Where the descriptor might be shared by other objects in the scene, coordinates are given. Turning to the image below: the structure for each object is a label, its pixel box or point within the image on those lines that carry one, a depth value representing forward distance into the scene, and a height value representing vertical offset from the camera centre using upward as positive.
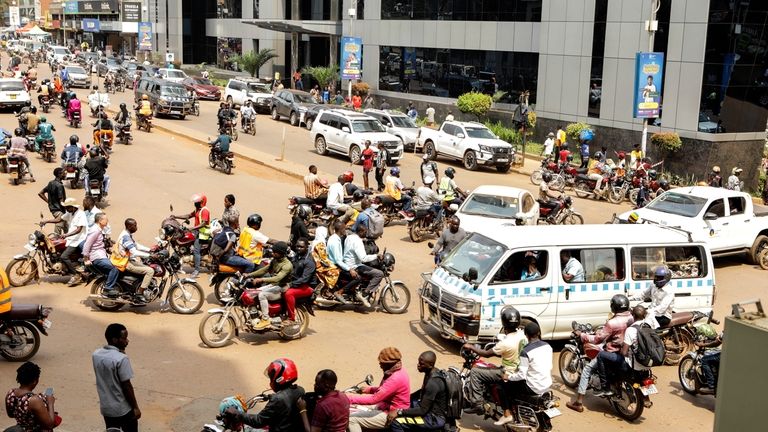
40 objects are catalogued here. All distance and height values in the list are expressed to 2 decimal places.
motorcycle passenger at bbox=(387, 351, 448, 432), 8.20 -3.51
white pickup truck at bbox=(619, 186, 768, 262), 18.78 -3.44
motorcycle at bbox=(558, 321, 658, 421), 10.14 -3.96
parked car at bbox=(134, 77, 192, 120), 40.56 -2.26
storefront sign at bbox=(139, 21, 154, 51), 68.44 +1.02
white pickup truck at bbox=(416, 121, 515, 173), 31.47 -3.31
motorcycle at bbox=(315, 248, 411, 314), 13.86 -4.03
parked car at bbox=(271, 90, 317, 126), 42.59 -2.60
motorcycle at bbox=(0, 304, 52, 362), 10.99 -3.84
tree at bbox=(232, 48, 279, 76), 61.03 -0.44
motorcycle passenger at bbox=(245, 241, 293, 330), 12.24 -3.36
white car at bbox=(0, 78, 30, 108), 38.56 -2.27
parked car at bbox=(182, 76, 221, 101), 52.94 -2.39
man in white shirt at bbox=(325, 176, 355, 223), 19.30 -3.38
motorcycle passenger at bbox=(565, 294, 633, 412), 10.38 -3.47
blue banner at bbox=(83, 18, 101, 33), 100.62 +2.87
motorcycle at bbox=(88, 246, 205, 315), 13.33 -3.90
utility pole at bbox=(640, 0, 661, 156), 29.16 +1.35
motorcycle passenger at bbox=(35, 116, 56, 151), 27.16 -2.87
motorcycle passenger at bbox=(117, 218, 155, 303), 13.22 -3.37
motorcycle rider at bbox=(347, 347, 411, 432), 8.40 -3.48
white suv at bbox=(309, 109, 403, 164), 31.44 -3.04
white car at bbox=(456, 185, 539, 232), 18.14 -3.29
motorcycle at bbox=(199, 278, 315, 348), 12.16 -3.93
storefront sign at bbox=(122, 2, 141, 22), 87.38 +4.04
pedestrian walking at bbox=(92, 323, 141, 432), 7.86 -3.16
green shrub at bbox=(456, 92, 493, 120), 39.56 -2.06
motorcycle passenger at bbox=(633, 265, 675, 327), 12.08 -3.41
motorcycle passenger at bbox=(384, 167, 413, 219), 20.92 -3.40
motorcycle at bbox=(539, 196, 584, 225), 20.92 -3.89
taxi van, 12.10 -3.23
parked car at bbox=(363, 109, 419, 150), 36.05 -2.97
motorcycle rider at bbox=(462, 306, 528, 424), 9.65 -3.61
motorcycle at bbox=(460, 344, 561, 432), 9.43 -3.98
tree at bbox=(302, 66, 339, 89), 51.41 -1.17
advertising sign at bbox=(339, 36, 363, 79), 43.27 -0.01
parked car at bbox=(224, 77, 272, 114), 46.47 -2.27
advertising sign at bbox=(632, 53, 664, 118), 29.05 -0.60
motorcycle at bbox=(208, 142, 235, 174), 27.77 -3.60
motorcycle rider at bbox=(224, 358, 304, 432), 7.52 -3.22
